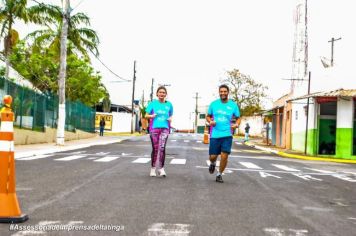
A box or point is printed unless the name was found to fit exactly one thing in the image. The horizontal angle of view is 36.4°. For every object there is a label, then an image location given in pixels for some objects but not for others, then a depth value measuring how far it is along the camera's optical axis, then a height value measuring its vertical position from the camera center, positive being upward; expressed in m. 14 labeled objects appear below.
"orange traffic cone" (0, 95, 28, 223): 5.74 -0.58
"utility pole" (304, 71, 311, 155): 28.99 -0.38
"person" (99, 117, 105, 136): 51.21 -0.12
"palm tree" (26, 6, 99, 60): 29.62 +5.60
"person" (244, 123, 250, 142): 47.88 -0.16
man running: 10.81 +0.10
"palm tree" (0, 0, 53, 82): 31.93 +6.27
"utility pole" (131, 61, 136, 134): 62.54 +4.45
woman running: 11.38 +0.05
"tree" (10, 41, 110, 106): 51.77 +5.00
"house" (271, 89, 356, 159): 27.16 +0.48
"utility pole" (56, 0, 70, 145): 25.72 +2.39
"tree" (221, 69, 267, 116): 81.19 +5.53
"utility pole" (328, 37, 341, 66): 49.92 +8.50
